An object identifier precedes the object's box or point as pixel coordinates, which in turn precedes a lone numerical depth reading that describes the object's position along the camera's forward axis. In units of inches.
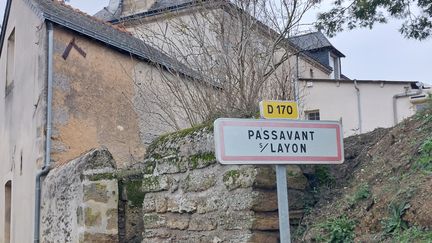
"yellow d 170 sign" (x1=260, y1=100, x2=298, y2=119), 122.9
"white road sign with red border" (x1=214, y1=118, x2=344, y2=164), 117.6
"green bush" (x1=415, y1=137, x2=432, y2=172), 148.8
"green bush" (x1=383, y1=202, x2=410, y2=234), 136.9
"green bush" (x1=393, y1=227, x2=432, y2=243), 126.1
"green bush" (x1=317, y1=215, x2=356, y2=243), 149.7
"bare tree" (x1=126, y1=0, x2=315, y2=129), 272.4
